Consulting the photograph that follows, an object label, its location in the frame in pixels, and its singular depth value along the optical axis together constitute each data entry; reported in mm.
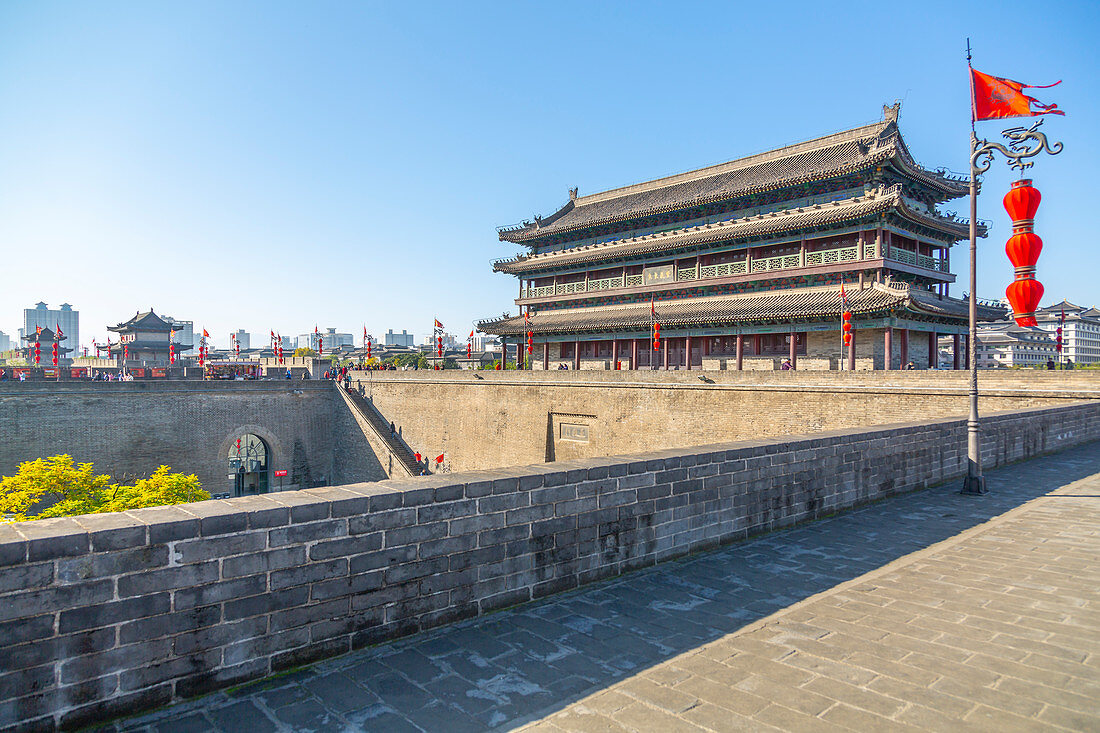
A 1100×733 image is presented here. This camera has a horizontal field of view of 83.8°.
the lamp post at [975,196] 8258
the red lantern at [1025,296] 9757
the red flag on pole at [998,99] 8961
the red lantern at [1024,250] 9422
